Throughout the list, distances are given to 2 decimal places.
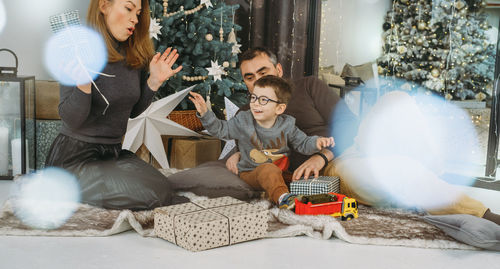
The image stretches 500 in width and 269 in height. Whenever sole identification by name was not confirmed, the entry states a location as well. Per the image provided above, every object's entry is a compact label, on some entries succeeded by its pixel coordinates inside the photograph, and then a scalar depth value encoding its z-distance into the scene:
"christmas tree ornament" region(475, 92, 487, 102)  5.64
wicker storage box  3.61
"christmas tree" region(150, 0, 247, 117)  3.61
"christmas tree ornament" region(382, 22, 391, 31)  4.73
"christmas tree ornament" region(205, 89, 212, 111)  3.60
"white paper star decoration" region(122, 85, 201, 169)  3.28
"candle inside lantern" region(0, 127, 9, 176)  3.11
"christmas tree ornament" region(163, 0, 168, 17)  3.60
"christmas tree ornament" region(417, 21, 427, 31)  5.62
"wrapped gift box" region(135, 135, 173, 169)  3.46
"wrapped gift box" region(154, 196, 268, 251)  1.92
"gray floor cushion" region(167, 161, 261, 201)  2.59
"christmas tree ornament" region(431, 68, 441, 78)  5.65
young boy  2.55
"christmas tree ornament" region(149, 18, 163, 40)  3.47
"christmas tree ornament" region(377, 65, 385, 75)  4.92
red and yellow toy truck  2.28
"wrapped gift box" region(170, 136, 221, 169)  3.46
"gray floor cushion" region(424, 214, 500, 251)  1.98
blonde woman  2.34
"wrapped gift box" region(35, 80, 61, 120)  3.52
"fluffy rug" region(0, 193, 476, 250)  2.07
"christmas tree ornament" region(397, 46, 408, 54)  5.50
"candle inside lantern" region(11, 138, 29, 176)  3.12
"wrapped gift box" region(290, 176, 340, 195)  2.43
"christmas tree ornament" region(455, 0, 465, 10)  5.70
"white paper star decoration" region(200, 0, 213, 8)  3.63
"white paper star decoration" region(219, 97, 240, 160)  3.29
